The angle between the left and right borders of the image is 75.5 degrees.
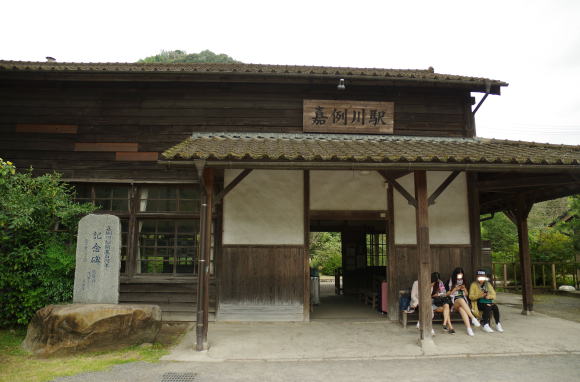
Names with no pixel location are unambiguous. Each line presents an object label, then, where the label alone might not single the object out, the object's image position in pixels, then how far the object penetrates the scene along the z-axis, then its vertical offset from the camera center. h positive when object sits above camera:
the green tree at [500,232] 21.45 +0.66
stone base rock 5.64 -1.34
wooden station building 7.88 +1.71
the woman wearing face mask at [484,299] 7.13 -1.06
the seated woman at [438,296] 7.22 -1.02
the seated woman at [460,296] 7.05 -1.01
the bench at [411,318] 7.39 -1.49
